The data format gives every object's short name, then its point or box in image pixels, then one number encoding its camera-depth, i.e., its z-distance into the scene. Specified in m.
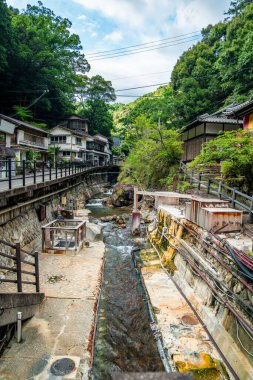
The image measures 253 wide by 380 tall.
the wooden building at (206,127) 22.70
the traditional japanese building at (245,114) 15.54
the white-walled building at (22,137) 23.48
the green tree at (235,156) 12.21
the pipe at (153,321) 6.72
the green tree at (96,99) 60.06
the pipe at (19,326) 6.56
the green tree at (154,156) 23.14
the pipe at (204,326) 5.98
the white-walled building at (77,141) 45.75
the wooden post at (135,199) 19.24
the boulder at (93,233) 16.95
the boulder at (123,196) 31.73
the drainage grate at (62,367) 5.77
